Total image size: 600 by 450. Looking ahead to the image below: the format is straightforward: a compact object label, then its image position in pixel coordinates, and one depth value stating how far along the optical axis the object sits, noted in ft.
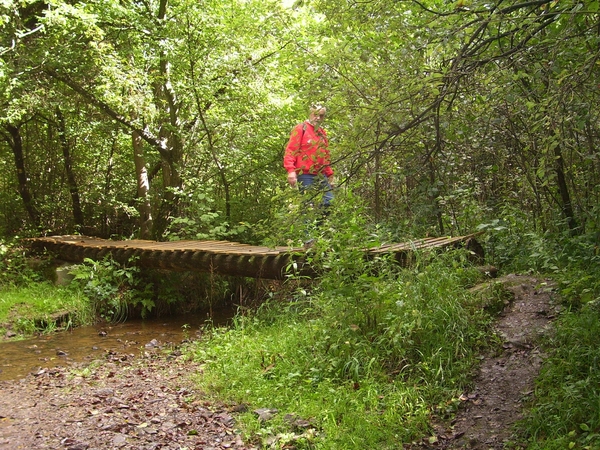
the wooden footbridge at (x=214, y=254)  19.56
